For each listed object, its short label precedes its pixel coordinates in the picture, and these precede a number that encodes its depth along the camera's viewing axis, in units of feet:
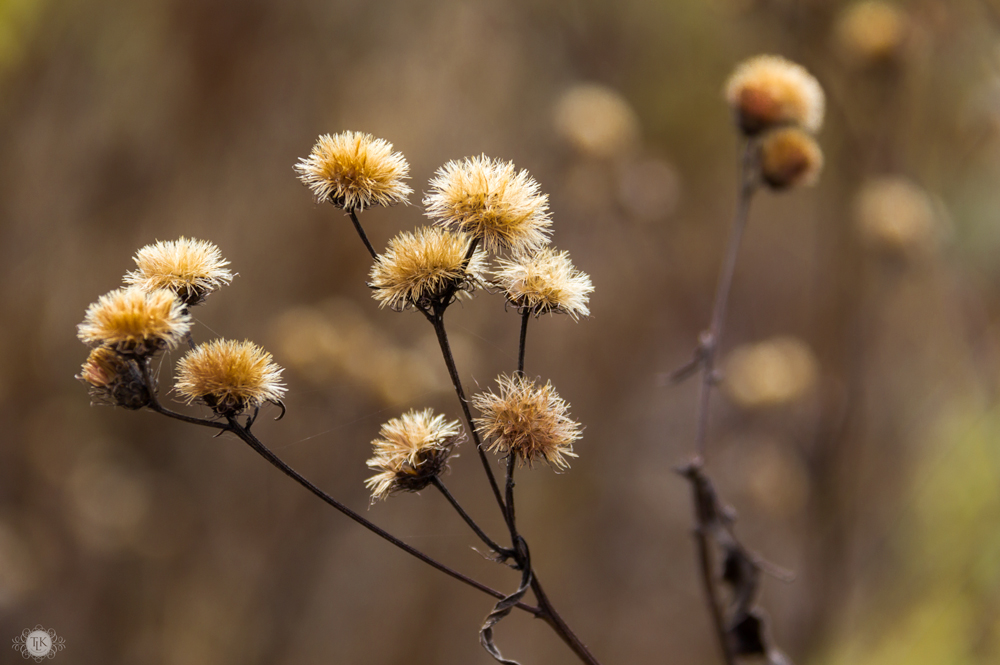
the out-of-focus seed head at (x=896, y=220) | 1.99
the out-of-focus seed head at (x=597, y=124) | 2.18
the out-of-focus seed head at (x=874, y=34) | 1.89
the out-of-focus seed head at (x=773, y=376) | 2.01
